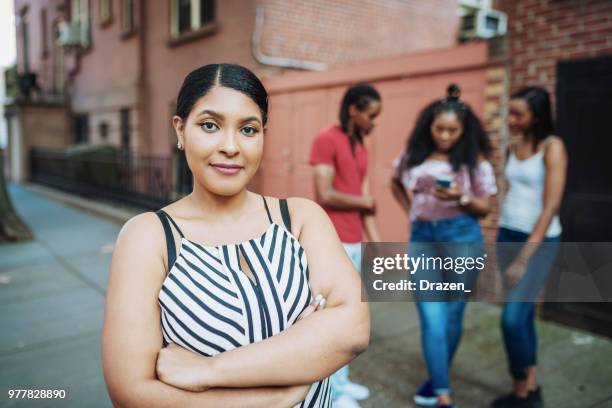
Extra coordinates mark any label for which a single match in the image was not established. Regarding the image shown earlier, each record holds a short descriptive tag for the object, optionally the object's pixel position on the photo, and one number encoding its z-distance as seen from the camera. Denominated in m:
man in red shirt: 3.13
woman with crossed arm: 1.27
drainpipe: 8.49
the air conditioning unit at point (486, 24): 8.30
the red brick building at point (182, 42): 8.83
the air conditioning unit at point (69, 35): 14.76
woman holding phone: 2.97
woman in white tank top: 3.00
